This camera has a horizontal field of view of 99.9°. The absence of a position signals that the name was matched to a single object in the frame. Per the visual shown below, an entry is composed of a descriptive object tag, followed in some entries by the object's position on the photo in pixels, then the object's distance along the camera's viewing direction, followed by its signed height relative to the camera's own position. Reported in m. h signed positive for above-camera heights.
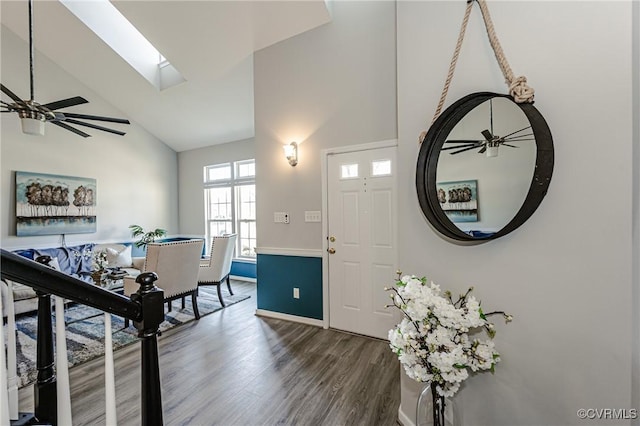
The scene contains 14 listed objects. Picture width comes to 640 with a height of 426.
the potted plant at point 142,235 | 5.38 -0.46
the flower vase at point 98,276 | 3.05 -0.72
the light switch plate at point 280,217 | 3.33 -0.08
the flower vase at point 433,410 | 1.14 -0.89
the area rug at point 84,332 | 2.37 -1.30
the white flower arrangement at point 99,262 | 3.20 -0.60
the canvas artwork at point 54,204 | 4.07 +0.14
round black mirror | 1.12 +0.19
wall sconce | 3.20 +0.70
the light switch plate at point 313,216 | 3.13 -0.06
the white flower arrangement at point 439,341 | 1.00 -0.51
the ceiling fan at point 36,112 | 2.20 +0.87
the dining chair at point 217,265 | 3.71 -0.75
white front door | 2.78 -0.31
